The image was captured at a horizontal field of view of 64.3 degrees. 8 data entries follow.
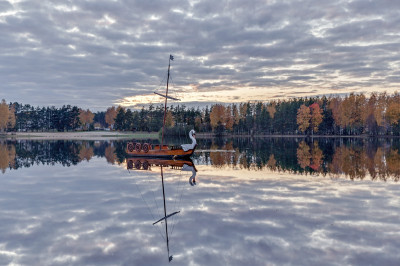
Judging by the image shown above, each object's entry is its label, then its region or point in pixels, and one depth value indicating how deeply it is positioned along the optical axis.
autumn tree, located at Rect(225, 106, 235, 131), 154.12
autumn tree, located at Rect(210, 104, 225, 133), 147.89
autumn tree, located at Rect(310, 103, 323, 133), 133.50
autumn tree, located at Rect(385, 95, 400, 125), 118.79
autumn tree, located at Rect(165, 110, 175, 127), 154.25
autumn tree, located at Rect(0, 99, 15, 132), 142.75
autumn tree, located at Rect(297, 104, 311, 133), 133.38
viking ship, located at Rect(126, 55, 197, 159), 40.66
